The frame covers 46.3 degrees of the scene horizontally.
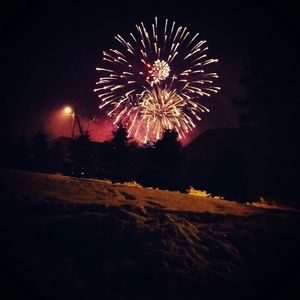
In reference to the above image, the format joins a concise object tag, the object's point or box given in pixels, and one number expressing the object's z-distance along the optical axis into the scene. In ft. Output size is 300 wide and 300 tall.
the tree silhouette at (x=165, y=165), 92.63
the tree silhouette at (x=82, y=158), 112.27
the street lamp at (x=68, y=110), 159.86
